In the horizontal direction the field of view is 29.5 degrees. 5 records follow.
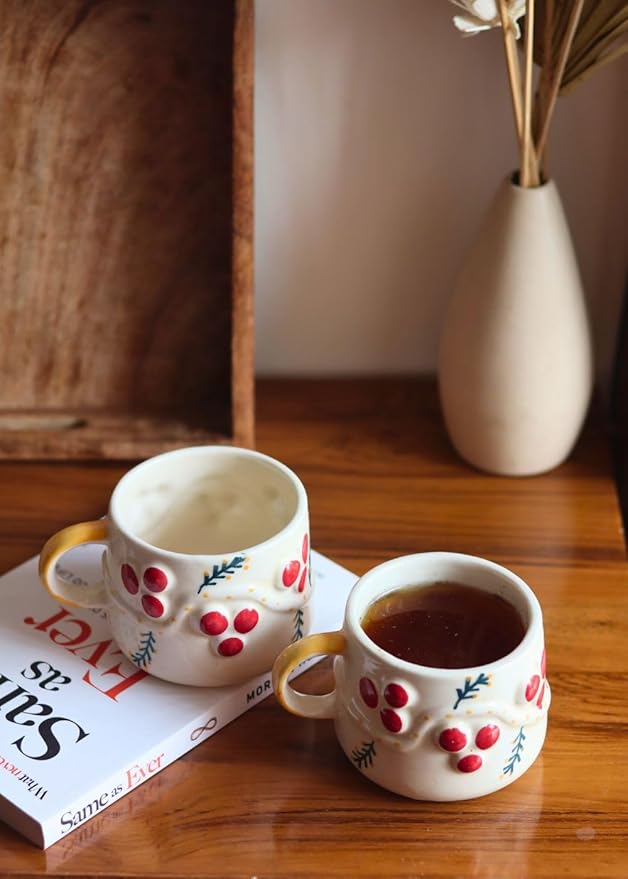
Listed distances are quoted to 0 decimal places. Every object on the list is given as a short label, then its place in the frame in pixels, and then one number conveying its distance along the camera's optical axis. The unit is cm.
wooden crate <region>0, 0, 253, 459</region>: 76
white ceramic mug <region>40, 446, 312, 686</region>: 59
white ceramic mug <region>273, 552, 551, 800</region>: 53
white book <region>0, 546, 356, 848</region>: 56
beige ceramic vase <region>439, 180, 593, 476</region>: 74
